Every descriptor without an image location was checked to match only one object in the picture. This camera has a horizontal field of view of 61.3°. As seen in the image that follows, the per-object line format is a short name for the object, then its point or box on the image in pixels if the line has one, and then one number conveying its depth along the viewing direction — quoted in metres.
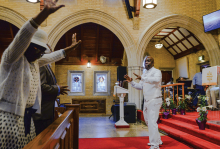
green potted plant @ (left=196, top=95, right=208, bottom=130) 3.94
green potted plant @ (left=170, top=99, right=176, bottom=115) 5.86
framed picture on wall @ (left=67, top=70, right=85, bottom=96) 10.48
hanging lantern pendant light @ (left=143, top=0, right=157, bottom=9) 5.38
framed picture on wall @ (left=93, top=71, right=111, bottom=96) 10.58
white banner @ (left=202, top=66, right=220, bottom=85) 3.95
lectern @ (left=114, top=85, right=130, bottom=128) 6.10
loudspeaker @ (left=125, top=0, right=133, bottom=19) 7.39
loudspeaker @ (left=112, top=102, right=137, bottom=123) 6.79
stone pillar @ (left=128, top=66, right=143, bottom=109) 7.38
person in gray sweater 1.08
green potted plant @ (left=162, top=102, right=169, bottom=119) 5.73
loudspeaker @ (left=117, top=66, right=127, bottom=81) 6.60
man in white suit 3.29
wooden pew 0.94
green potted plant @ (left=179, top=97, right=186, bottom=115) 5.74
